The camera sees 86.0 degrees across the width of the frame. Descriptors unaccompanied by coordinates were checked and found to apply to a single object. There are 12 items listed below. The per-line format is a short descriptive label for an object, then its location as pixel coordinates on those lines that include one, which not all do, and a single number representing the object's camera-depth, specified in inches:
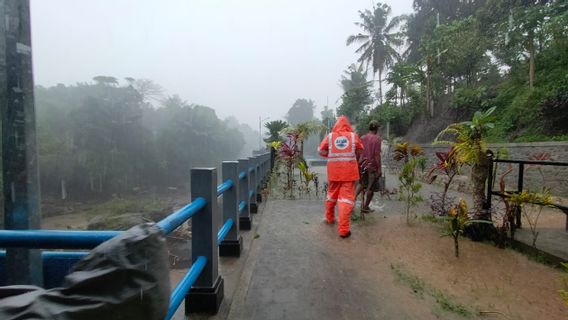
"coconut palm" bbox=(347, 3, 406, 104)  1162.6
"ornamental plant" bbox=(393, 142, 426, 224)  185.9
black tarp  30.0
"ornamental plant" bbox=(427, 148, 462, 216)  158.2
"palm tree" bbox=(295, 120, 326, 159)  522.3
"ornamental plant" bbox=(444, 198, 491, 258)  131.6
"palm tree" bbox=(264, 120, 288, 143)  538.6
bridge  49.5
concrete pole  48.8
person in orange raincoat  161.2
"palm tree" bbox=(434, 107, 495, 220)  147.3
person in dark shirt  205.5
